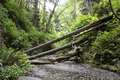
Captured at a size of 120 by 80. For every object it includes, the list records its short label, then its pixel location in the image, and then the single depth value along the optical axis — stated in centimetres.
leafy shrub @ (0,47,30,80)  304
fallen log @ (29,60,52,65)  520
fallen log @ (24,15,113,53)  608
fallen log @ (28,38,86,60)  574
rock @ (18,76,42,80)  317
